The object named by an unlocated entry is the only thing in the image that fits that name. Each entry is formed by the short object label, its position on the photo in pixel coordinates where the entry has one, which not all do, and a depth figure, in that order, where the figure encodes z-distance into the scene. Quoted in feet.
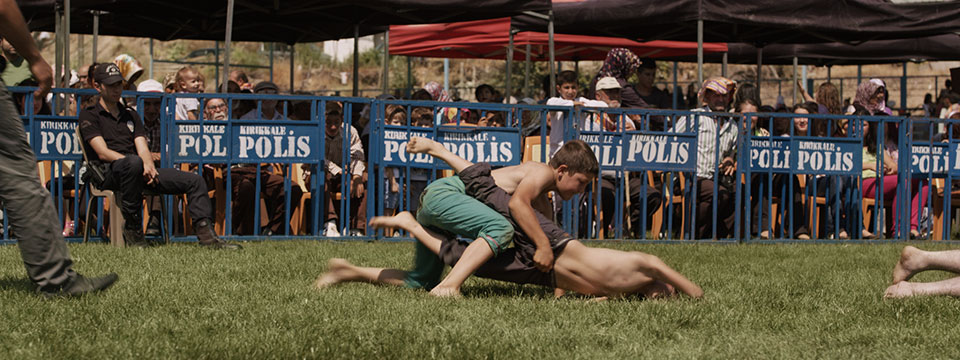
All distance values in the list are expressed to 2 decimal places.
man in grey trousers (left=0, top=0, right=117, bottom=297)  18.99
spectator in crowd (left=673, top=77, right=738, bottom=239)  37.58
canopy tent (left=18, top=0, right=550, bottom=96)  39.37
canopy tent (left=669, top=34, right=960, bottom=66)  59.57
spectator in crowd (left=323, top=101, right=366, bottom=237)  35.58
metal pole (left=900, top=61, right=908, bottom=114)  77.61
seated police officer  31.01
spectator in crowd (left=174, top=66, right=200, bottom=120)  37.58
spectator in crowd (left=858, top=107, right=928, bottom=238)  40.98
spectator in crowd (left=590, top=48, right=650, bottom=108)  42.04
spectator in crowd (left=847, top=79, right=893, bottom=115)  50.34
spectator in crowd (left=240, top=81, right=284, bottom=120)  36.42
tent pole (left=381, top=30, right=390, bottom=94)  51.18
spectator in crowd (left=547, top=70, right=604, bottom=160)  36.32
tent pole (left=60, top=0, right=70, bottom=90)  35.68
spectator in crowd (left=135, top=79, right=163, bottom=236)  33.88
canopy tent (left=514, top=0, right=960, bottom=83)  42.93
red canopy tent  58.39
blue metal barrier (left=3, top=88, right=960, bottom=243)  33.71
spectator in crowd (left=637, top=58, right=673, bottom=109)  44.37
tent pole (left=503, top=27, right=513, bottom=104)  45.52
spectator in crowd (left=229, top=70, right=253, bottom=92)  45.37
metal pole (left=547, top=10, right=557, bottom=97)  42.14
